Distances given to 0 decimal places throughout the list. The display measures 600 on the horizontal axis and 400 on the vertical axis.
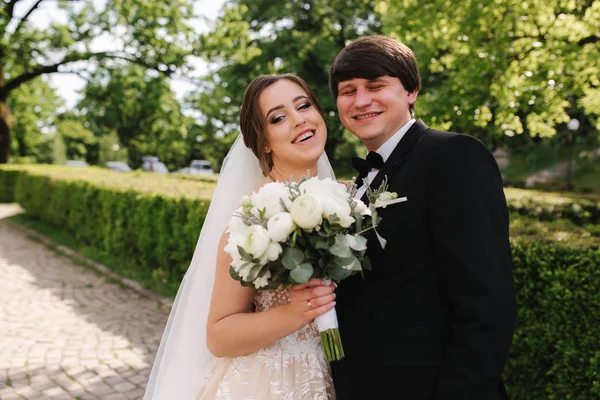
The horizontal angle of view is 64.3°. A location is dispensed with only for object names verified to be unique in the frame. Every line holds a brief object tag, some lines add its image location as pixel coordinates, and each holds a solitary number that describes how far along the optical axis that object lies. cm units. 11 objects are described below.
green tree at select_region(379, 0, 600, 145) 554
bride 212
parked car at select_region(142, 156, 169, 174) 4516
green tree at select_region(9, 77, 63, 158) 3336
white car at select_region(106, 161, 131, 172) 4456
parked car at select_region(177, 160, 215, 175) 4665
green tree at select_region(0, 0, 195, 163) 1850
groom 169
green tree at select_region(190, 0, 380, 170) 1924
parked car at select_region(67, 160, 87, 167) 4742
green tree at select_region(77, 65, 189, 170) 2066
